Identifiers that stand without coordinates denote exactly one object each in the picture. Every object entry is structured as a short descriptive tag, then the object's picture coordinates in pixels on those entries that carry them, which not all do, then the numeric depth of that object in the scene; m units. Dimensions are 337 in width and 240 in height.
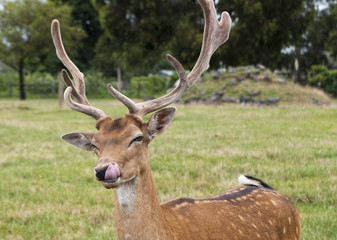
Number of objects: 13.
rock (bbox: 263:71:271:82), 18.00
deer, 2.50
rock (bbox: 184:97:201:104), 17.92
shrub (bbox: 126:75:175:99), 26.89
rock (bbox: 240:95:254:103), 16.52
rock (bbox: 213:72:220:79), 19.05
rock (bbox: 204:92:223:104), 17.27
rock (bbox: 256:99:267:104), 16.09
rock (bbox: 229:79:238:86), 17.81
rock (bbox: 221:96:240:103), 16.61
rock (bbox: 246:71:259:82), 17.96
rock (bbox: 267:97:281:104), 16.05
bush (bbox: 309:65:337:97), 20.80
